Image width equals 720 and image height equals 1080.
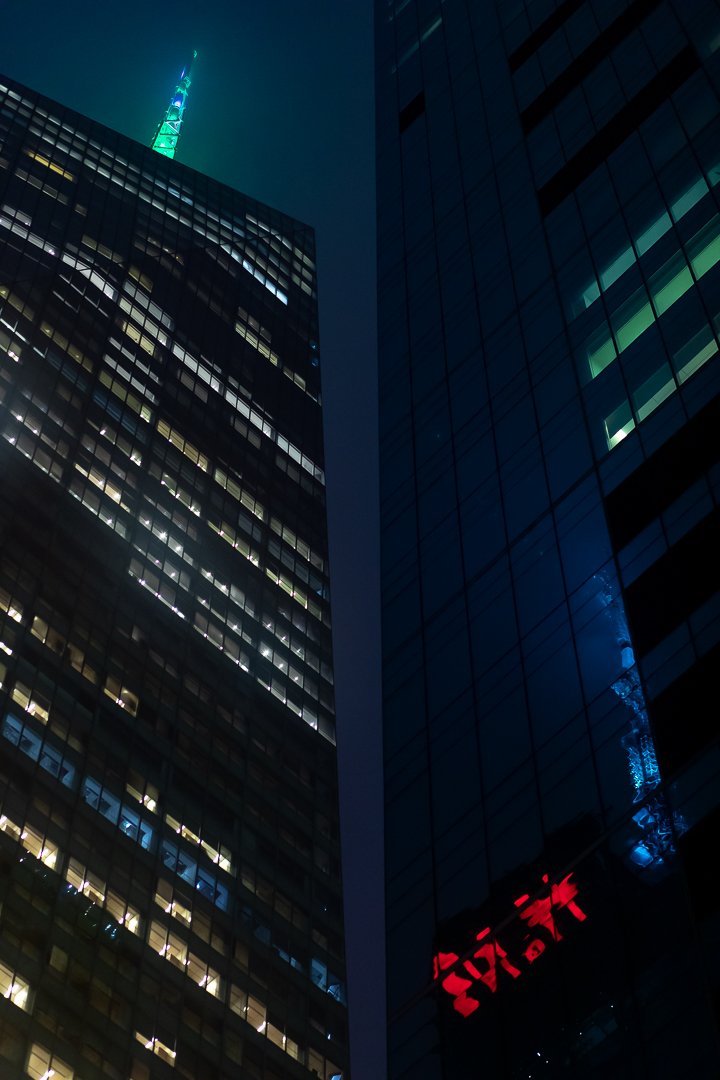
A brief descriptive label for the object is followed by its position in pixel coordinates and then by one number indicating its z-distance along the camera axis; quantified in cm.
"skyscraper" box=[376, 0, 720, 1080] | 3509
